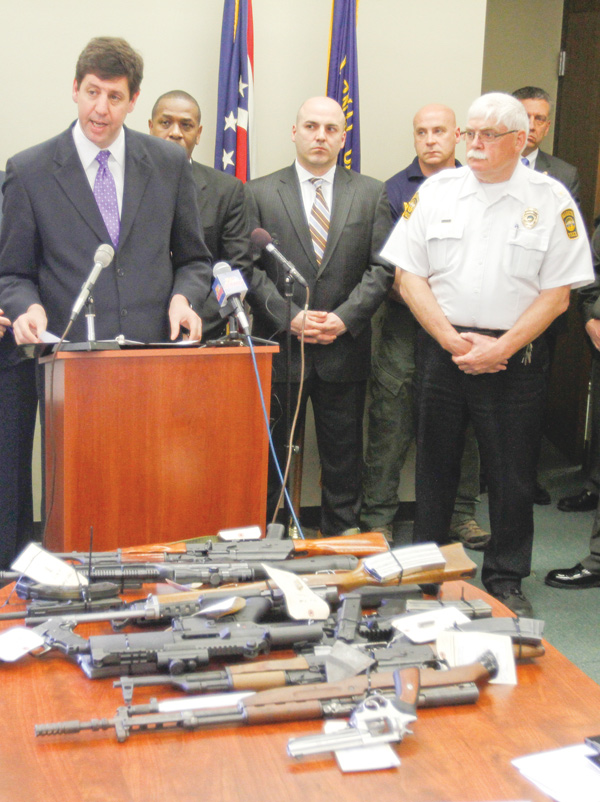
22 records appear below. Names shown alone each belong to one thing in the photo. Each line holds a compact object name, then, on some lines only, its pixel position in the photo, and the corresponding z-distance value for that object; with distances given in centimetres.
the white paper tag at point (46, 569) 163
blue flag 395
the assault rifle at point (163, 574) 169
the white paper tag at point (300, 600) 154
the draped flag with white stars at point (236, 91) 385
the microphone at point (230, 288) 234
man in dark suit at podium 250
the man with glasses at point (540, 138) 408
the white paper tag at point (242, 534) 195
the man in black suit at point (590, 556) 353
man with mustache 300
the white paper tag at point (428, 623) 151
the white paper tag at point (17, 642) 142
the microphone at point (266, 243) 256
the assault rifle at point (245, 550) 179
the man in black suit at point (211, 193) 351
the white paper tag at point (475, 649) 144
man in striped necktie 359
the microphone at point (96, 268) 206
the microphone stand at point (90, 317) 214
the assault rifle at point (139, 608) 152
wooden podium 213
